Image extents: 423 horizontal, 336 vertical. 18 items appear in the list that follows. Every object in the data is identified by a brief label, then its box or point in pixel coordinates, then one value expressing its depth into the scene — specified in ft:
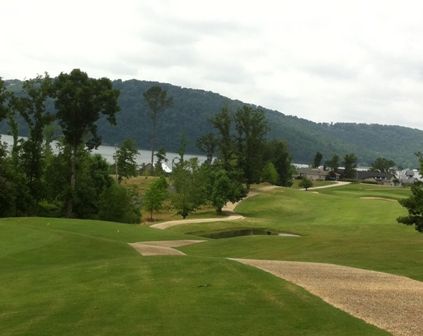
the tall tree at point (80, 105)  183.42
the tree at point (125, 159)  350.43
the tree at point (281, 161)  421.18
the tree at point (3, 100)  172.86
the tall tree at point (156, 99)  432.66
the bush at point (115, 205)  192.44
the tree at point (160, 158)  450.91
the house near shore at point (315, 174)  627.01
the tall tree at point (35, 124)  183.73
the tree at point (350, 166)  577.02
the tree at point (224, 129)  300.38
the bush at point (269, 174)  380.78
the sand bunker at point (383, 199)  285.45
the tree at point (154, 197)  236.43
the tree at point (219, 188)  245.65
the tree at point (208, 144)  418.64
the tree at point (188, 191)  231.91
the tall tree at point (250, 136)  311.06
